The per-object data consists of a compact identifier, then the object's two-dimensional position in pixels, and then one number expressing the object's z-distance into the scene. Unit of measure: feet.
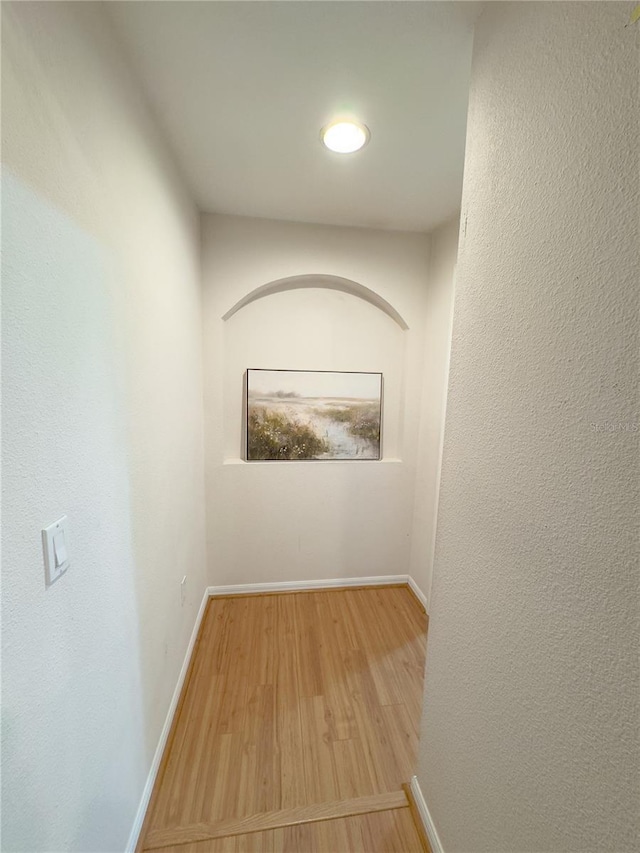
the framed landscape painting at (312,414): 7.06
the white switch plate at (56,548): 2.08
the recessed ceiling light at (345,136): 4.03
